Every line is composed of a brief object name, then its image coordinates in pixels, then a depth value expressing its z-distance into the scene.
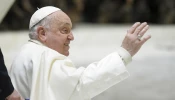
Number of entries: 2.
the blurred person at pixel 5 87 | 4.62
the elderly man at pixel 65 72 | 4.78
